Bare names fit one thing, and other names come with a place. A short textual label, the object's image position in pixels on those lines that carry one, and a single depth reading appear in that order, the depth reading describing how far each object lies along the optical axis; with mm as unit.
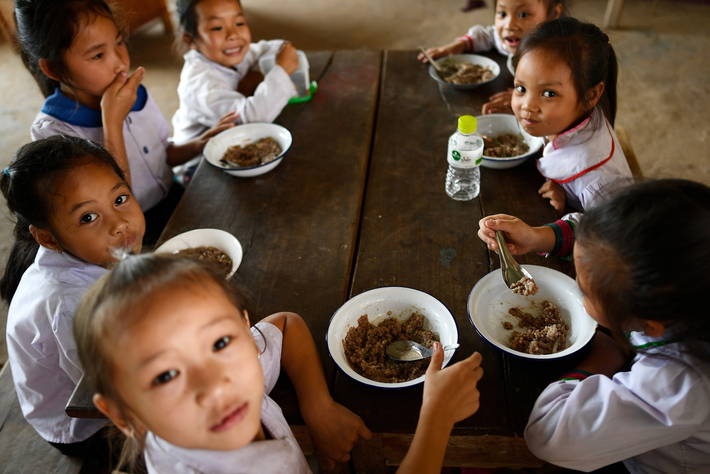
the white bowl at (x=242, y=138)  1750
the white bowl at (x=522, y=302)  1088
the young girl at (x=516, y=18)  2086
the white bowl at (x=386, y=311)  1079
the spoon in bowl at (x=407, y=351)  1074
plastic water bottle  1440
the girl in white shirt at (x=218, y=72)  1948
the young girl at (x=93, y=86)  1638
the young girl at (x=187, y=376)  784
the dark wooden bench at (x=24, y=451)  1429
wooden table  1014
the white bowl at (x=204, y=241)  1357
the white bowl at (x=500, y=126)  1702
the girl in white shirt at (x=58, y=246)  1252
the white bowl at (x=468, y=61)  2002
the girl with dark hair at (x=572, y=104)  1446
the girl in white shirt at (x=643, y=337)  821
